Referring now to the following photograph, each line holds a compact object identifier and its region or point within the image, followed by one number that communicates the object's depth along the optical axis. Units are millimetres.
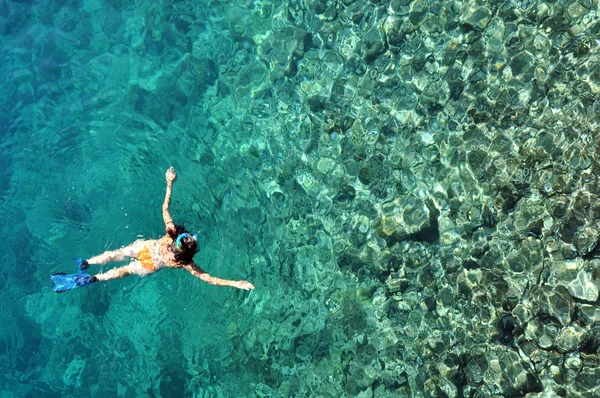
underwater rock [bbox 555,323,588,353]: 6559
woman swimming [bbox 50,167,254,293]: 6234
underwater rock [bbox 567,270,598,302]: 6641
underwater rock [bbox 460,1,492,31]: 7637
